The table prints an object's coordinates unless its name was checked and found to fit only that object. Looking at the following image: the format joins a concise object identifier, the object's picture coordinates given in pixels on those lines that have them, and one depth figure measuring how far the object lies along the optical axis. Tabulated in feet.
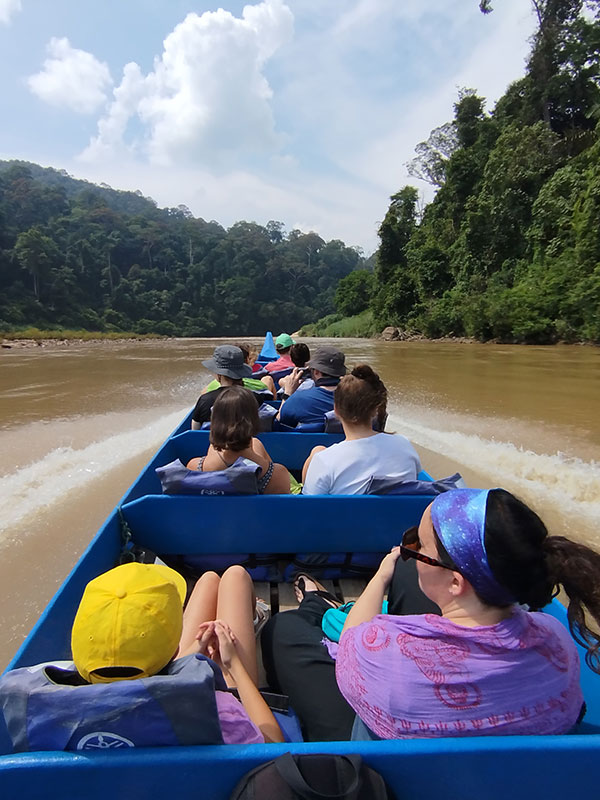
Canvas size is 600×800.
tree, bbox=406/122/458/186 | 117.08
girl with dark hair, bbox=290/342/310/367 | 16.69
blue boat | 2.77
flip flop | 6.32
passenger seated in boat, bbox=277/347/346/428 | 11.53
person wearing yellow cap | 2.83
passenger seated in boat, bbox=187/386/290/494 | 7.07
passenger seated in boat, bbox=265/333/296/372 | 19.10
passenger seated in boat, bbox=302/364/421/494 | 7.16
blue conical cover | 26.34
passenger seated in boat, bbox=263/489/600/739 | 3.05
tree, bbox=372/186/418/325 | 106.01
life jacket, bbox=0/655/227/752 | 2.82
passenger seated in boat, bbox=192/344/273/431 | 11.66
